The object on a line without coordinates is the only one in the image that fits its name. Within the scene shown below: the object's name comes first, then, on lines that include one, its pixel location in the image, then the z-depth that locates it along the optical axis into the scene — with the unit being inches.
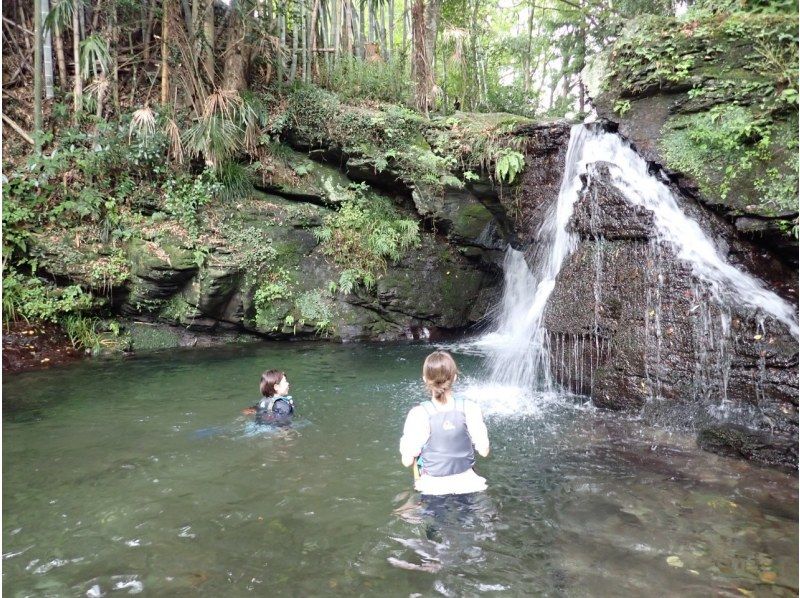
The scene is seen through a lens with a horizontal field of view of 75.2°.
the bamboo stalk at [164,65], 442.0
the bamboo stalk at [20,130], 413.5
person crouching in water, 231.3
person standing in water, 139.2
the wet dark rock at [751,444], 196.9
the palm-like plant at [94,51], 413.4
